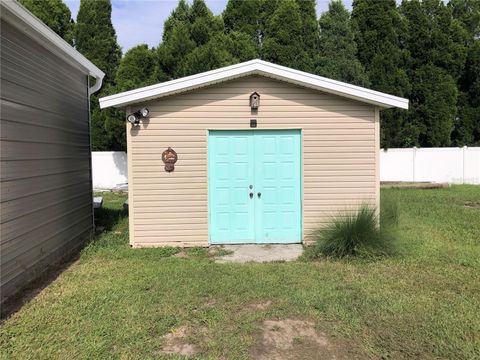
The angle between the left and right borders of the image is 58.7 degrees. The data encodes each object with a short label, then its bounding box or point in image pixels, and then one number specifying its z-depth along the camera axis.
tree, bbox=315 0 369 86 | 17.52
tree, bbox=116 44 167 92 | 16.02
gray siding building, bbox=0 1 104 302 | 4.97
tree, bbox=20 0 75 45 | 18.06
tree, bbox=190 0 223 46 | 16.09
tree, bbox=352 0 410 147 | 18.98
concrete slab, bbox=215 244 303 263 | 6.70
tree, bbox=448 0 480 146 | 20.61
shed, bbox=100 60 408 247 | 7.44
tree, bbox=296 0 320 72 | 18.40
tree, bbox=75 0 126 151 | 18.00
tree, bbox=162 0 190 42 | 17.08
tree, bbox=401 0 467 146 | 19.73
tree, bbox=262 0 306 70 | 17.97
